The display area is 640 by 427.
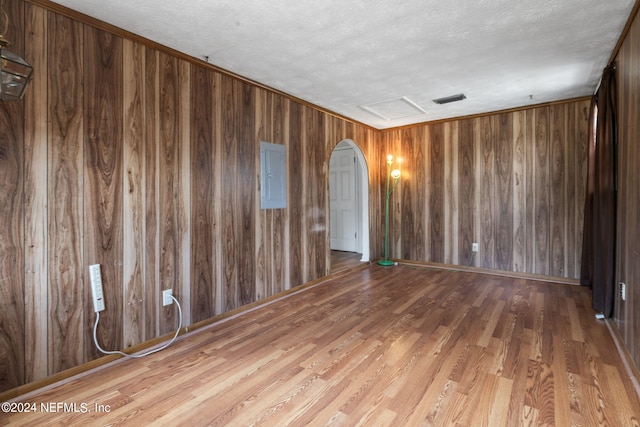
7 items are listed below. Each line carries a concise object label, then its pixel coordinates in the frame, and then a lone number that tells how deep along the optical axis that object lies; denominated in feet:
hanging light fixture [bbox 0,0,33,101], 4.65
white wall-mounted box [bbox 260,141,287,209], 11.53
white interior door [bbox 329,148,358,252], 21.22
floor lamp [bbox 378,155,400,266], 18.33
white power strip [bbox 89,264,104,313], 7.23
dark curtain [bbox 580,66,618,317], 8.85
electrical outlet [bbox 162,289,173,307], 8.67
